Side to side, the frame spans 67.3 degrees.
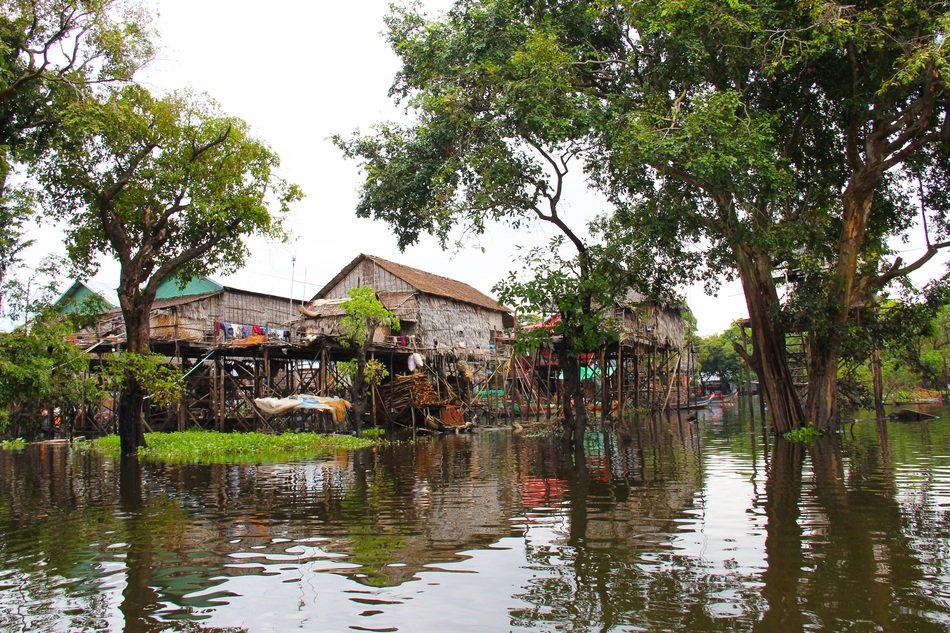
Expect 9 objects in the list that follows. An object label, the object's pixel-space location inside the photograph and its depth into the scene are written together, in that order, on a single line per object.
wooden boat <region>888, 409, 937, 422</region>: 21.08
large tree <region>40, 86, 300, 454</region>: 15.84
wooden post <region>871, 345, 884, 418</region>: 22.73
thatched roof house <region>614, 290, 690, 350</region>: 30.23
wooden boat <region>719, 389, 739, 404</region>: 54.74
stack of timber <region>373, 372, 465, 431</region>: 26.38
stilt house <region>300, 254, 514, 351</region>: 30.38
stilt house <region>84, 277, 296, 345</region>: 26.31
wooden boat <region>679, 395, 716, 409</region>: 38.47
